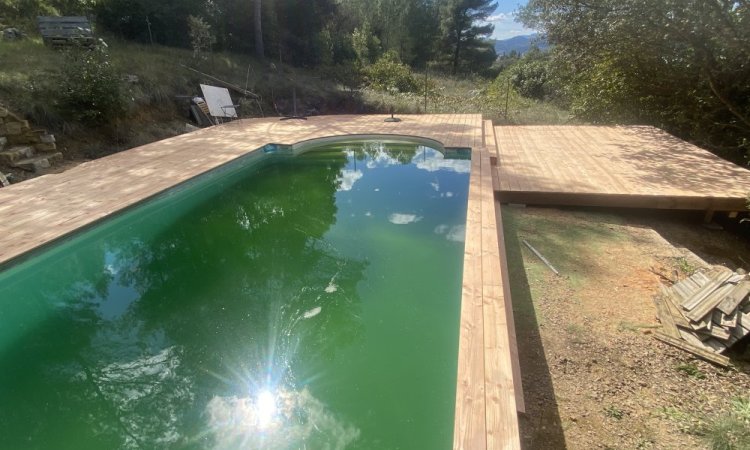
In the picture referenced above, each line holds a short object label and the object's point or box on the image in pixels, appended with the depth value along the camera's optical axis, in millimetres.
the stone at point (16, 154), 4617
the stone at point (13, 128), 4867
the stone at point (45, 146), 5071
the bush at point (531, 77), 13058
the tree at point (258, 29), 10505
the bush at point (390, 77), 11578
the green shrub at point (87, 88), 5430
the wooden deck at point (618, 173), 3689
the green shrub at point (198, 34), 8898
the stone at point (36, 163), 4688
